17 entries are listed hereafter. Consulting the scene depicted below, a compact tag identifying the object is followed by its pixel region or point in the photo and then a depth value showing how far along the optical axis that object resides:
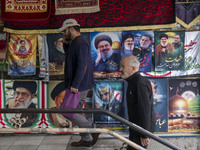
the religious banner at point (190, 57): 5.11
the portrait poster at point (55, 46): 5.13
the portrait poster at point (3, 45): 5.10
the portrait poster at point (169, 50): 5.12
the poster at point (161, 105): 5.09
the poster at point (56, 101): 5.18
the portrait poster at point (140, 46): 5.09
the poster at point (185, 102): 5.16
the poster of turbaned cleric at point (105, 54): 5.13
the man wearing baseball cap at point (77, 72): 4.09
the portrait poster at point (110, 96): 5.16
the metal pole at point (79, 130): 2.61
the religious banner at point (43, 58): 5.06
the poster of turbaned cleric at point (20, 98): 5.15
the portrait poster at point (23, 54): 5.15
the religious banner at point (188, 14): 5.05
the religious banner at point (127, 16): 5.00
